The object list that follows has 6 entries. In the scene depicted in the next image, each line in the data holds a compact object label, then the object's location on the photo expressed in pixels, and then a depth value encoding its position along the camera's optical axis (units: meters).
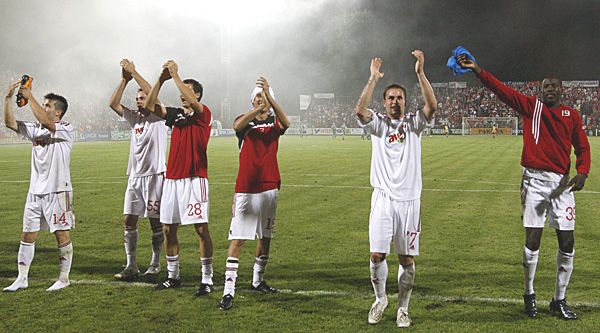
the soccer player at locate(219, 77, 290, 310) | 6.31
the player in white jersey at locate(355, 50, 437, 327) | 5.55
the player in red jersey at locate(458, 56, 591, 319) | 5.84
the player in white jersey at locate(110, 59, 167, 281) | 7.35
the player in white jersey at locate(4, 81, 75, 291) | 6.79
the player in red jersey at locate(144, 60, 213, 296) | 6.57
